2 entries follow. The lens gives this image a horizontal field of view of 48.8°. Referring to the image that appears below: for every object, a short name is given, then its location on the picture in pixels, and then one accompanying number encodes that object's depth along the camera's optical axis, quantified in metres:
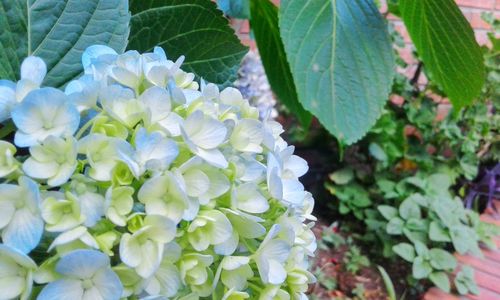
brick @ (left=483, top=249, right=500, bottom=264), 1.82
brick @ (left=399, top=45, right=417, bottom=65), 2.44
